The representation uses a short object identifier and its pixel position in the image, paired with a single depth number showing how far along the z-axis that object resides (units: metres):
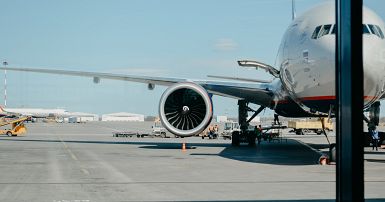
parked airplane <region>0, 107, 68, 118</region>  138.88
